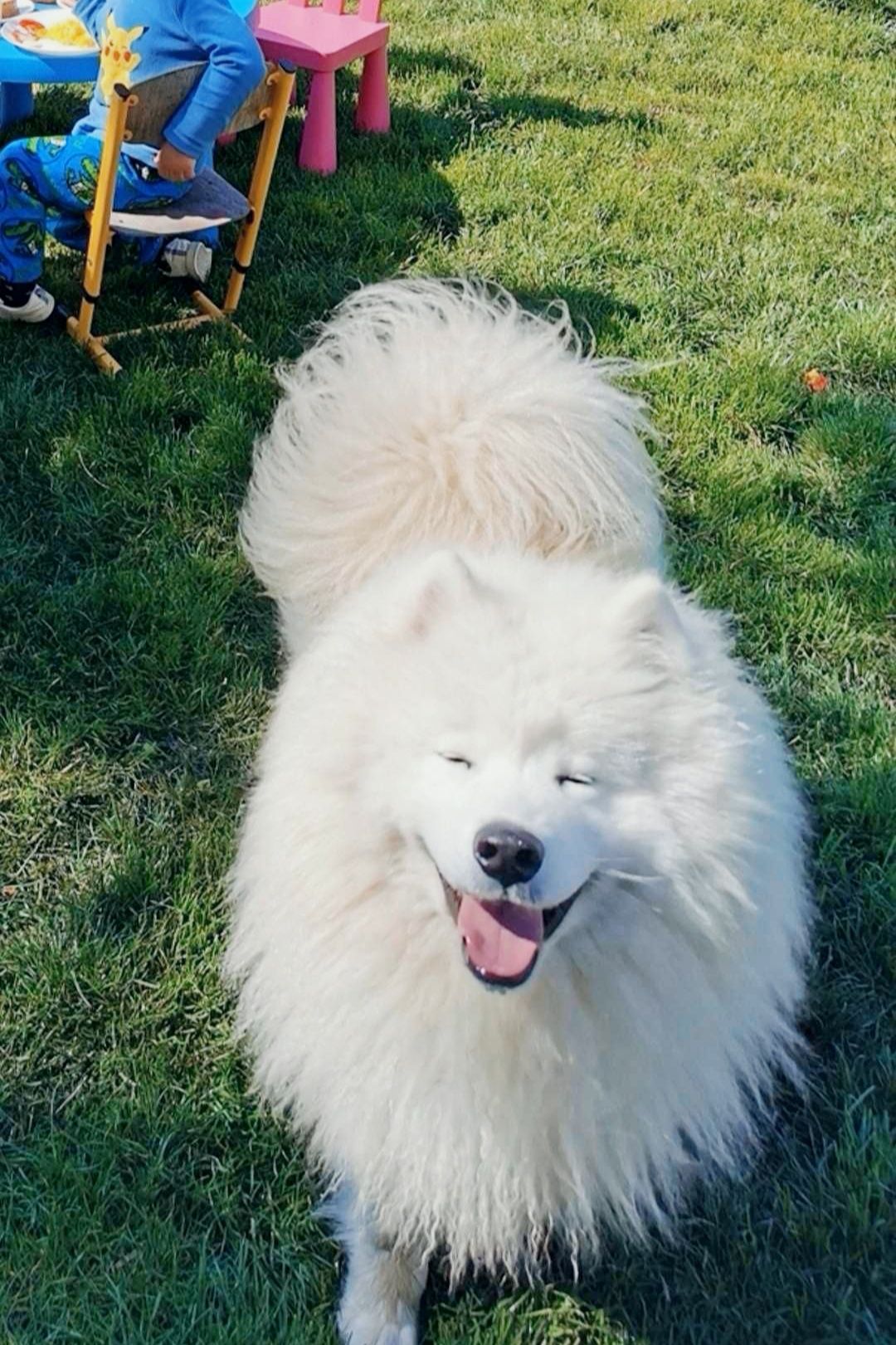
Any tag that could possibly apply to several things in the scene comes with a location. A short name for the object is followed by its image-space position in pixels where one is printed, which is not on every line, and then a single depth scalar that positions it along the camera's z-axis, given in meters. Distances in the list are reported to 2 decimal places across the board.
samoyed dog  1.58
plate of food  4.14
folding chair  3.62
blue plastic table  4.10
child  3.63
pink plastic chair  5.10
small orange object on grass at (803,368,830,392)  4.12
